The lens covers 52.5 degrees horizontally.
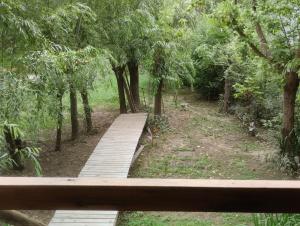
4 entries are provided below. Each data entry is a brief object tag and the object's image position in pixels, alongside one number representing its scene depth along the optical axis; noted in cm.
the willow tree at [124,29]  668
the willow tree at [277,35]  497
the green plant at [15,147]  510
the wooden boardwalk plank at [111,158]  366
